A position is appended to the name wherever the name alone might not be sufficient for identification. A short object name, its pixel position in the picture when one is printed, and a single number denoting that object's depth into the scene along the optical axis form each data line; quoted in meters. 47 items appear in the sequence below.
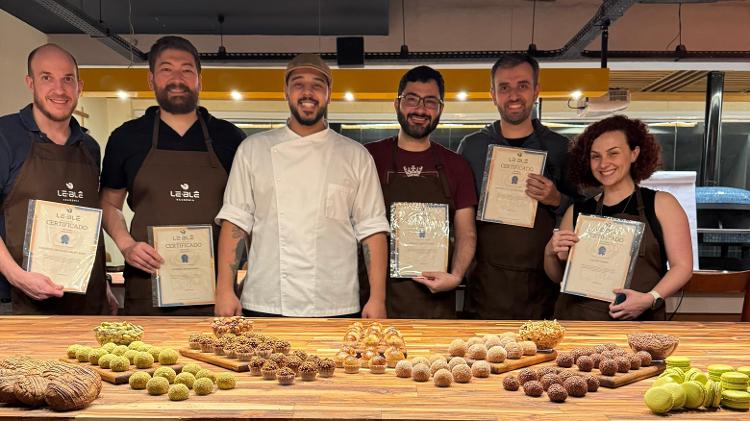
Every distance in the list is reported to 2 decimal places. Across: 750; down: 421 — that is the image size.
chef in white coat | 2.72
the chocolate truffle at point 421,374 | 1.68
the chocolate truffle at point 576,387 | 1.56
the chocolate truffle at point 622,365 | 1.71
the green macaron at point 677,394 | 1.45
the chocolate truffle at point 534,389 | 1.56
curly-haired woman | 2.64
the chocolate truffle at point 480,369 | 1.71
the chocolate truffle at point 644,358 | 1.78
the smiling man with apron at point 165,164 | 2.97
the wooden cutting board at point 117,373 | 1.65
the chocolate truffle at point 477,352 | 1.81
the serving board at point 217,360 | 1.76
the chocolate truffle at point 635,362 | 1.75
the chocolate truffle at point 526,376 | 1.62
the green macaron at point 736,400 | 1.49
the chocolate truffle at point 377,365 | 1.75
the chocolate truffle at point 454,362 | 1.73
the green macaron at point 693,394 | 1.48
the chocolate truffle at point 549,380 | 1.58
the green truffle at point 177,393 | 1.52
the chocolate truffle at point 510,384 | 1.60
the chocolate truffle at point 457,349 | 1.88
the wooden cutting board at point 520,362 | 1.76
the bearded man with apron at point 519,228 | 3.14
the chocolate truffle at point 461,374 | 1.67
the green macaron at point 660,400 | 1.43
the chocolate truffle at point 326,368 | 1.70
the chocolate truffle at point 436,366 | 1.70
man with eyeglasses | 3.02
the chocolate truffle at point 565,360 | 1.78
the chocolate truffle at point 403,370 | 1.70
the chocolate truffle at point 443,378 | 1.63
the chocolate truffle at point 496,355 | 1.79
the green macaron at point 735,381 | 1.53
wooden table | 1.44
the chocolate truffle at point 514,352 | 1.83
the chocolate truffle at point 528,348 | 1.87
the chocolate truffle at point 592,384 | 1.60
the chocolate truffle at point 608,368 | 1.67
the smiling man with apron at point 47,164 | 2.89
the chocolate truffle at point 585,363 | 1.73
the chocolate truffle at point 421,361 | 1.72
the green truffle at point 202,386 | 1.56
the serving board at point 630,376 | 1.64
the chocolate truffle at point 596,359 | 1.75
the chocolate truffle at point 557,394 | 1.52
